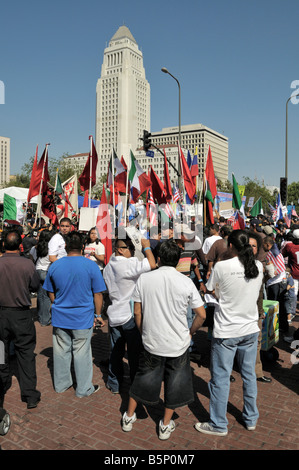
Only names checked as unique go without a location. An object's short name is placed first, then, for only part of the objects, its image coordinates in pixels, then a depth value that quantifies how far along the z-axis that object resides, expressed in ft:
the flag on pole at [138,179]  35.60
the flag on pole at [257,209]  56.75
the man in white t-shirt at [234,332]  12.43
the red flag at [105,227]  25.82
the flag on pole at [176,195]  59.88
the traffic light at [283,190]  68.80
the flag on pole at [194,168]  45.51
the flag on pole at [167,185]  41.01
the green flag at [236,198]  38.80
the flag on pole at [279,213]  62.05
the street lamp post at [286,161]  72.92
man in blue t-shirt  15.19
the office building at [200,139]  463.01
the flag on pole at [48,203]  37.78
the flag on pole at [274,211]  68.01
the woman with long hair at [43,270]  24.25
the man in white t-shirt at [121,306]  15.26
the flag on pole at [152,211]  42.72
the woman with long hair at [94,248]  25.09
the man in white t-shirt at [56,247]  23.63
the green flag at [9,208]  39.88
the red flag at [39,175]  36.42
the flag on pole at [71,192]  40.49
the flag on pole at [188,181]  42.46
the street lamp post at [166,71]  67.41
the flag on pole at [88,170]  35.63
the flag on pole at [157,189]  38.73
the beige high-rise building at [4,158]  406.31
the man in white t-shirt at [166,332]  11.89
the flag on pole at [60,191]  39.78
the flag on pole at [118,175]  32.60
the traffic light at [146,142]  62.23
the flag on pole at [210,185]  35.28
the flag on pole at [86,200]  36.14
